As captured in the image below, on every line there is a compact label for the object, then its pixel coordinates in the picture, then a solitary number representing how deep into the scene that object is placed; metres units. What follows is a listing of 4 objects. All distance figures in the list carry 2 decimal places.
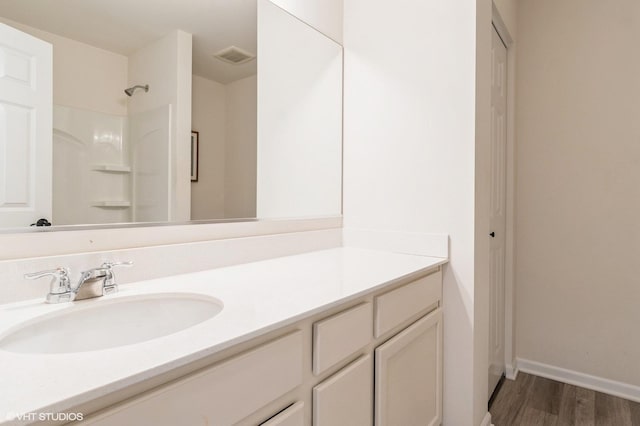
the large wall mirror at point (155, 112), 0.87
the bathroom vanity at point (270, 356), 0.49
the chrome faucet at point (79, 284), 0.81
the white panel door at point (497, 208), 1.92
